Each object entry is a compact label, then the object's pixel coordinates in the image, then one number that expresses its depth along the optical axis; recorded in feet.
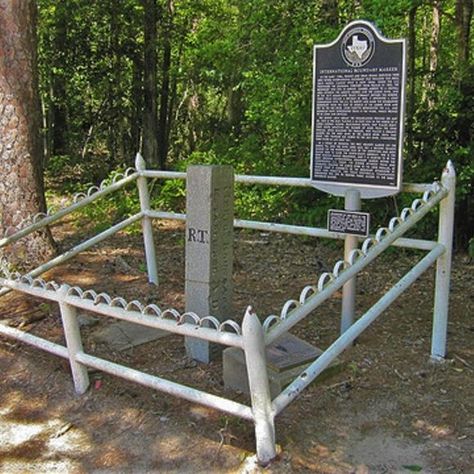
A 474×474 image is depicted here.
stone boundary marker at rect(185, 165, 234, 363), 13.51
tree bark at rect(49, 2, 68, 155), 46.71
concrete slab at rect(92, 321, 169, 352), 15.33
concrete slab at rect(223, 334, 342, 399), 11.85
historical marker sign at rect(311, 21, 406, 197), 12.64
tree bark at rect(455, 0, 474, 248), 25.50
